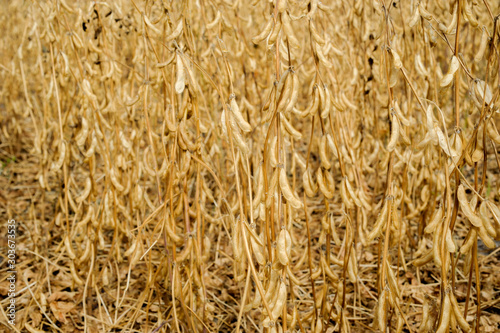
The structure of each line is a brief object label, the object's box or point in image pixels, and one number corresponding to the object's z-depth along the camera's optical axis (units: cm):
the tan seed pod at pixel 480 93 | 79
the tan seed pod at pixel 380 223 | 87
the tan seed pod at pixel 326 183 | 89
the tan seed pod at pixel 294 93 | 73
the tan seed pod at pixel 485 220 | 77
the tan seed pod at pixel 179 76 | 80
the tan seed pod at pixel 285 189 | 75
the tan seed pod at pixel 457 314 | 77
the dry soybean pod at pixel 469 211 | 74
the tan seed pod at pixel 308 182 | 86
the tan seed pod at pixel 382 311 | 86
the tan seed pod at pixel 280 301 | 74
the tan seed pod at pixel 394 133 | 84
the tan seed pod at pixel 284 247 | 75
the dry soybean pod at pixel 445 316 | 76
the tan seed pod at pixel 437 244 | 75
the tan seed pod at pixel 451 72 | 76
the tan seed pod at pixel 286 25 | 73
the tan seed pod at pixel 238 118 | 76
